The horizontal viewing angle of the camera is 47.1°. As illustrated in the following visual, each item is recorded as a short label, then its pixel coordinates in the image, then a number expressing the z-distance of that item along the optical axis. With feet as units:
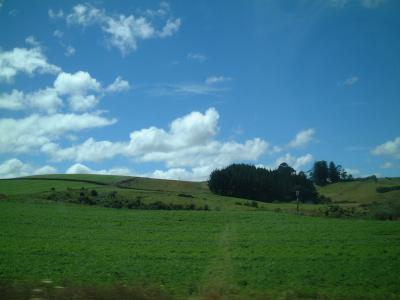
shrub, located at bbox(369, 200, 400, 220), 198.29
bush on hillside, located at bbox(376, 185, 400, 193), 383.04
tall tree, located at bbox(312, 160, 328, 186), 560.61
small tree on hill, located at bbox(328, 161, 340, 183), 568.82
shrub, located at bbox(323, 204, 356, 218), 213.54
